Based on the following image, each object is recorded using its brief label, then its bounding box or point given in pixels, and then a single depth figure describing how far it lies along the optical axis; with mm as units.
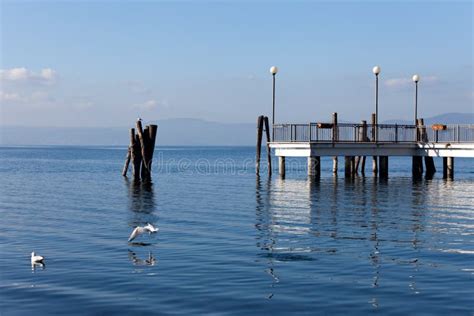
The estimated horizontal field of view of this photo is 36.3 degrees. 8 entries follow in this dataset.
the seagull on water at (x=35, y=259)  16062
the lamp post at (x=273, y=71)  49344
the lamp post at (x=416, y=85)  52531
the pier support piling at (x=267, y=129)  49188
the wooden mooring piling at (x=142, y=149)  46562
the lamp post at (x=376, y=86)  49094
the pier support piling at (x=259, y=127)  49000
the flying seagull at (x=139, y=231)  18703
